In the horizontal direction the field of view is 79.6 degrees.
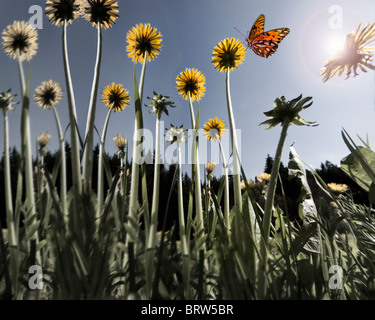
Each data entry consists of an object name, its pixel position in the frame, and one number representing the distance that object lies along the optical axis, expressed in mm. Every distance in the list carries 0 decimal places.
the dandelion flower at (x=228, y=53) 433
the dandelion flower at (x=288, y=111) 291
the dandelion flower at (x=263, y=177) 752
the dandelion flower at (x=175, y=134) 410
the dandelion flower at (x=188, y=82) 474
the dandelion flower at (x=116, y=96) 414
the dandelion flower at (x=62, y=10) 286
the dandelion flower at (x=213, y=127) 575
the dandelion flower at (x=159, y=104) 356
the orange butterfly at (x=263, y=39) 452
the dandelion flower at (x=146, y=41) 370
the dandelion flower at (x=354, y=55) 352
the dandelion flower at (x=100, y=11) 299
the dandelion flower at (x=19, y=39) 287
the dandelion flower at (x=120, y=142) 403
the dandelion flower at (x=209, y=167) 659
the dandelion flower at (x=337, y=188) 829
